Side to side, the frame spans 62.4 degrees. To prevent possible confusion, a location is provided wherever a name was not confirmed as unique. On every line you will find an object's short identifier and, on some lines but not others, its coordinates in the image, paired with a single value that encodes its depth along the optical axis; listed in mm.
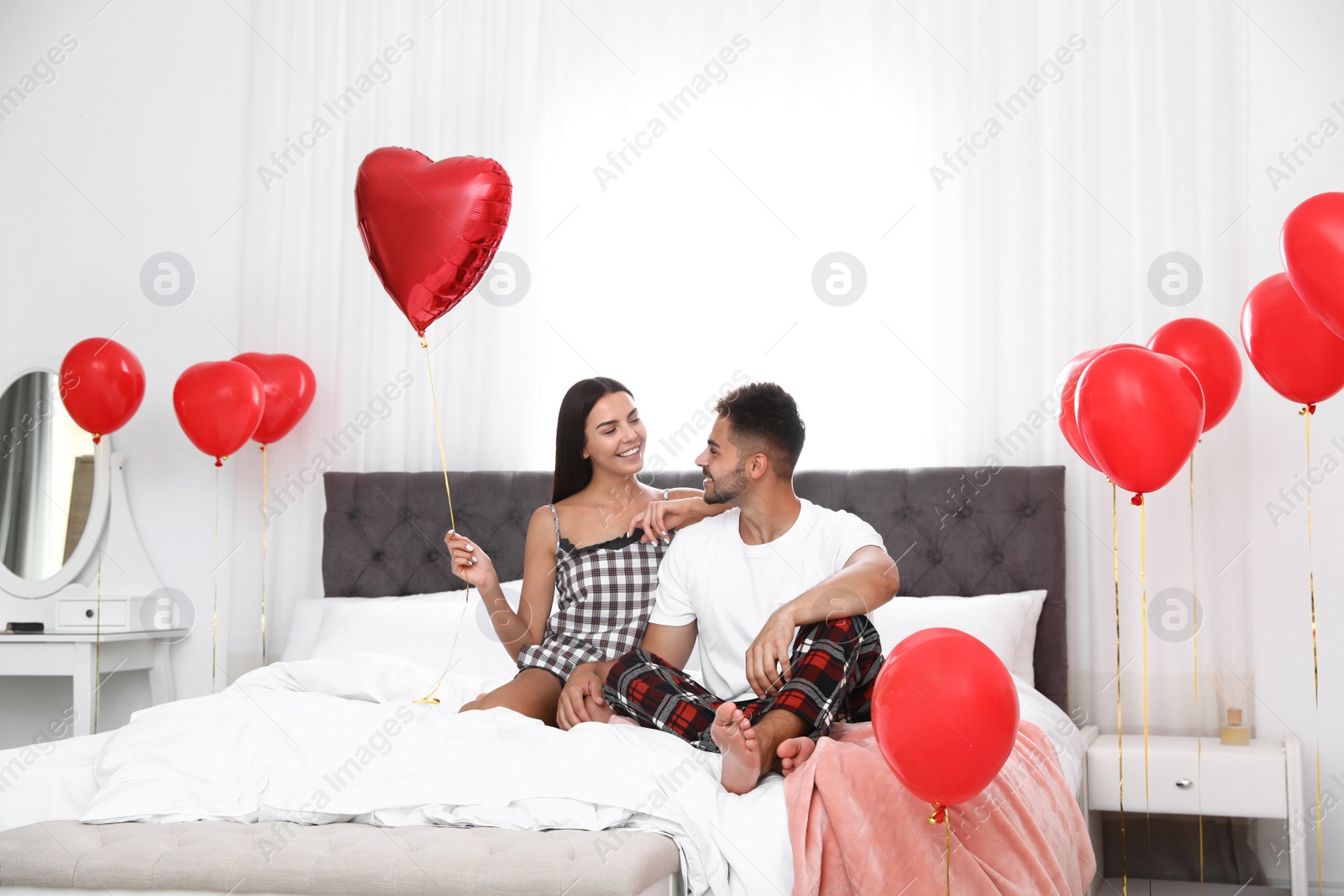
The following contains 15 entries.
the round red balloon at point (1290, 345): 2295
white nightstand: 2531
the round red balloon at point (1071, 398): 2395
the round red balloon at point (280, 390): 3275
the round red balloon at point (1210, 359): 2516
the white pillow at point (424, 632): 2914
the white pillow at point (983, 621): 2744
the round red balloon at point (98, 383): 3141
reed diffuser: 2725
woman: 2494
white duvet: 1662
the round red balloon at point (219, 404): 3084
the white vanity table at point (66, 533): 3537
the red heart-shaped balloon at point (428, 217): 2373
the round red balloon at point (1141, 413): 2061
